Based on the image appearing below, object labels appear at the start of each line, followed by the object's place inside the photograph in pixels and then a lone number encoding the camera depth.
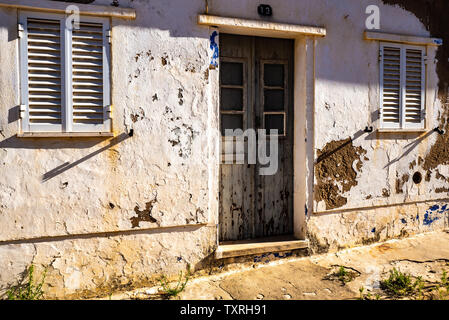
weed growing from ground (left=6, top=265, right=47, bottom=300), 3.55
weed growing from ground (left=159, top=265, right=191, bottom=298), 3.88
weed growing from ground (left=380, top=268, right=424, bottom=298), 3.96
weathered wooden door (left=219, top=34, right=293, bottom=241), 4.61
